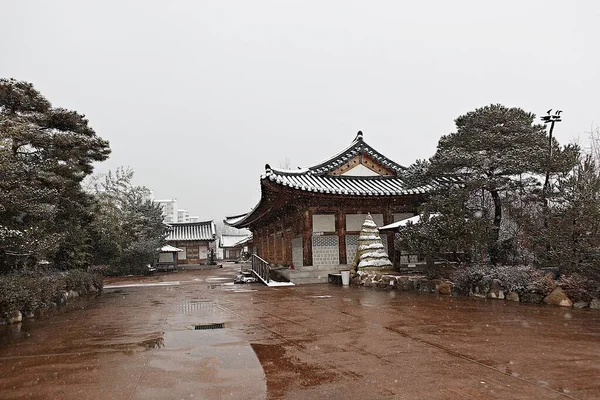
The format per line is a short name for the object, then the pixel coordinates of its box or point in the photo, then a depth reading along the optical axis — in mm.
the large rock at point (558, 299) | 9266
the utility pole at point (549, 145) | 12977
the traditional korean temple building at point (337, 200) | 18219
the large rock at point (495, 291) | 10732
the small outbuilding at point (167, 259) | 42334
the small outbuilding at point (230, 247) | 61969
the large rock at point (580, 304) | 8979
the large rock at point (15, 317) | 9297
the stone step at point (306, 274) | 17875
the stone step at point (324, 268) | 18241
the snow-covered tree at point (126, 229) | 29609
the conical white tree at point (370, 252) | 16391
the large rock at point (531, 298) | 9859
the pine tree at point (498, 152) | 13758
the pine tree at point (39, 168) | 9719
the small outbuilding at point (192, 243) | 52062
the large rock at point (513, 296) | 10328
